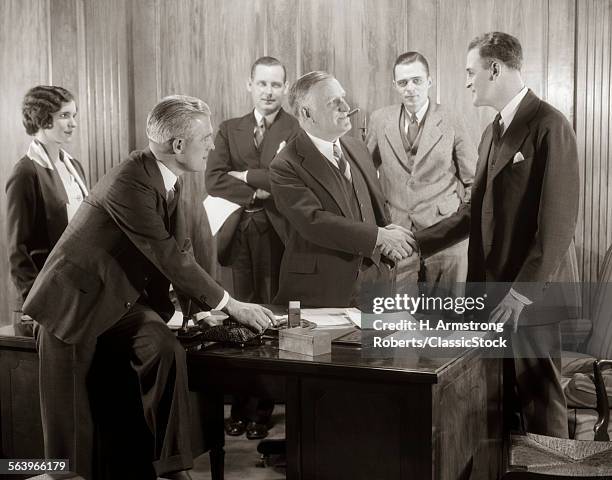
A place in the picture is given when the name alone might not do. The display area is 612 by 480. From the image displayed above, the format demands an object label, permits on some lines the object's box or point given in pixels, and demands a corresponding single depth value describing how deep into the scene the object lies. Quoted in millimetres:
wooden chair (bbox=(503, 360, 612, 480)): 2535
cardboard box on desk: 2707
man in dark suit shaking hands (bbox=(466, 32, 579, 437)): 3629
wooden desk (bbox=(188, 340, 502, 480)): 2430
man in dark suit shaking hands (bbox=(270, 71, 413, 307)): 4094
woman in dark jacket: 4082
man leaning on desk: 2836
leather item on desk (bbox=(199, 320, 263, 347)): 2928
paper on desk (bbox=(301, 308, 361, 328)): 3254
